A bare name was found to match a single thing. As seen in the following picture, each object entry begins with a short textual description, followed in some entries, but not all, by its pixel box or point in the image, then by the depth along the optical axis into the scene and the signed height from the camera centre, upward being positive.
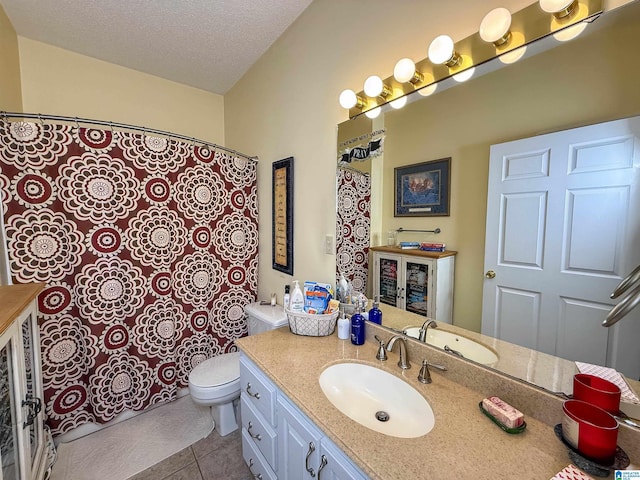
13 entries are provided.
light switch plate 1.58 -0.12
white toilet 1.62 -0.98
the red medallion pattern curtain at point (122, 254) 1.52 -0.21
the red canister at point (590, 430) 0.61 -0.48
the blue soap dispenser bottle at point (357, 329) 1.26 -0.50
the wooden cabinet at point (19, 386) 0.97 -0.68
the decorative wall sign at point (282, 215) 1.88 +0.06
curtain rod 1.40 +0.59
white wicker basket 1.33 -0.50
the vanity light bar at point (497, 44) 0.75 +0.61
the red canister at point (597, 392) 0.68 -0.43
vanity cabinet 0.78 -0.77
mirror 0.70 +0.35
